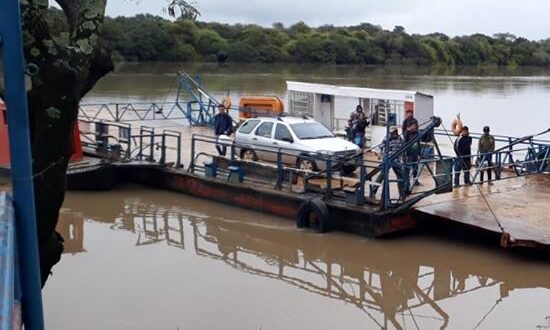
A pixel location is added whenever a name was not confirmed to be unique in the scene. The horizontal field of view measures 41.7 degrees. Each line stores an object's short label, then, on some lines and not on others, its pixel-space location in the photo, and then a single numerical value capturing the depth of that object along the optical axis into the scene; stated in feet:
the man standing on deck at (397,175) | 42.75
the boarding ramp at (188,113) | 91.35
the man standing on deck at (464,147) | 50.76
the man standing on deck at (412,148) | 47.56
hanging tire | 44.21
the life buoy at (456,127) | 57.61
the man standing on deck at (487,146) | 52.80
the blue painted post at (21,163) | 10.53
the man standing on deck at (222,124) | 67.82
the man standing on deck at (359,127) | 67.36
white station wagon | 53.31
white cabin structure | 70.85
